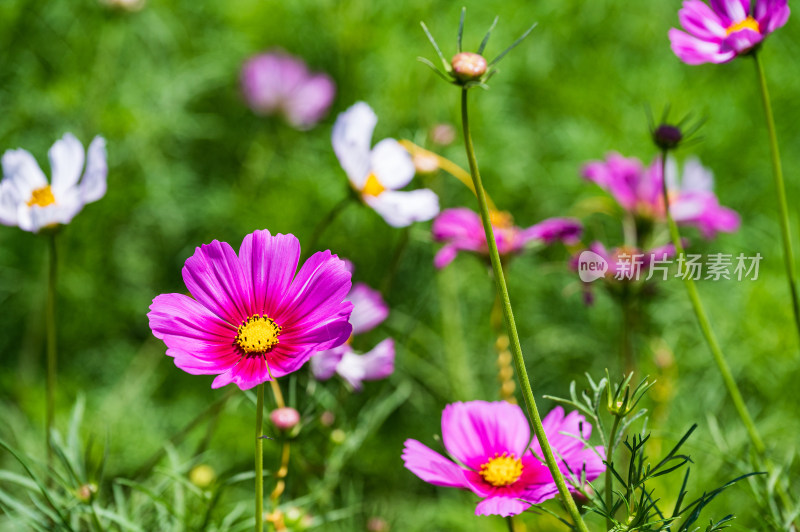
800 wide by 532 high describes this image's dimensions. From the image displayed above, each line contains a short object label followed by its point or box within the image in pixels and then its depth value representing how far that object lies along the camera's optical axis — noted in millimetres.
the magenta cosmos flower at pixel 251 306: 1217
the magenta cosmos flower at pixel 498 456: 1236
